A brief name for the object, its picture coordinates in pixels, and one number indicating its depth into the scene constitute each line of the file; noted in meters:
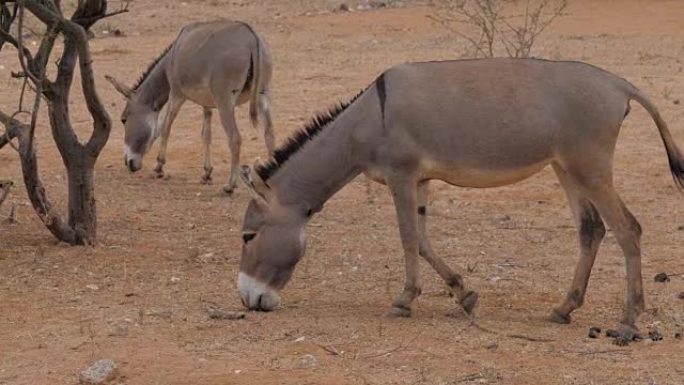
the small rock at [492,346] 13.74
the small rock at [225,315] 14.93
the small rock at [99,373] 12.77
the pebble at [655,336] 14.22
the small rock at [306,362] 13.12
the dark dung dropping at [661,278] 17.12
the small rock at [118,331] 14.36
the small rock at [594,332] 14.39
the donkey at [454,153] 14.56
